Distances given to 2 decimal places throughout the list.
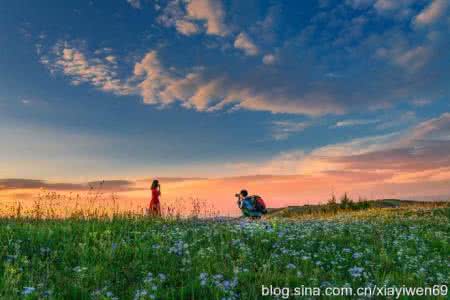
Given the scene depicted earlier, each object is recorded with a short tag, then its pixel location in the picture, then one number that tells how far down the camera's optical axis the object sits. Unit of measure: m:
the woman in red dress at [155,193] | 24.22
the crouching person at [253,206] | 24.39
